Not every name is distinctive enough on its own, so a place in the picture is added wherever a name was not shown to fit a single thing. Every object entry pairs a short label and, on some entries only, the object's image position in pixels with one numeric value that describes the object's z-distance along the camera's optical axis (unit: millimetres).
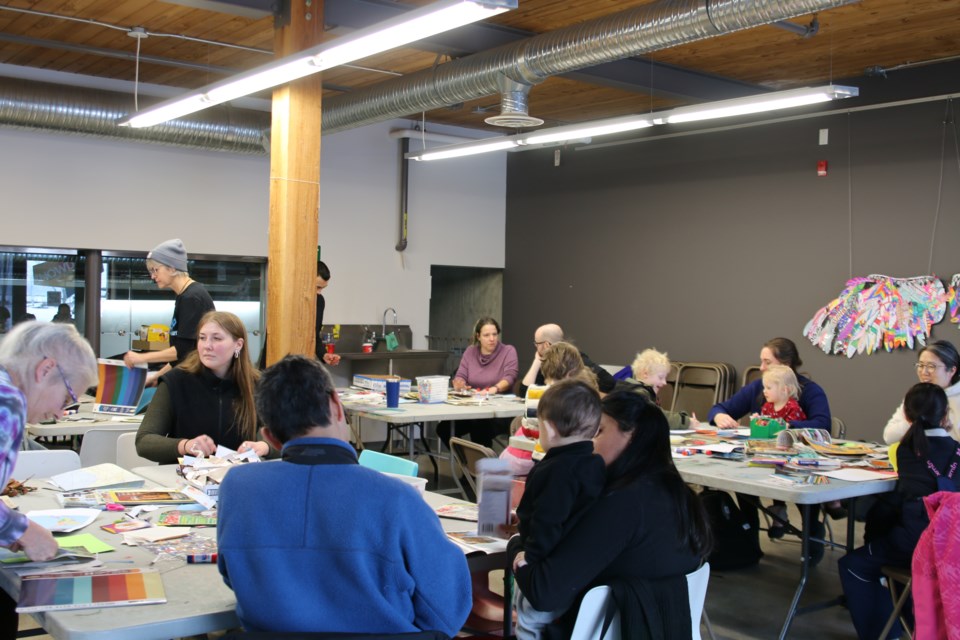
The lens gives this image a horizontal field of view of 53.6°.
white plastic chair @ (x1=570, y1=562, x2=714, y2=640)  2500
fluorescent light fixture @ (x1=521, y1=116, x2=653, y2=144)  7156
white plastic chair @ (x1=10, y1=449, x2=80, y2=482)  3707
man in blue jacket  2084
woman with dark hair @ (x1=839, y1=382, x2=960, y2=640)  3924
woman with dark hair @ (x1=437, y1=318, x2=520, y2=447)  7801
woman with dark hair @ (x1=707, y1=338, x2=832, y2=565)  5467
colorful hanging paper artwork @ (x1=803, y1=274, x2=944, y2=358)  7422
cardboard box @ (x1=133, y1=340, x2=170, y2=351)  8680
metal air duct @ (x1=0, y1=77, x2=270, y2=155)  7551
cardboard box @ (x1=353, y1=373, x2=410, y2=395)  7191
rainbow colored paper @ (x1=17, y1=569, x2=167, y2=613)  2166
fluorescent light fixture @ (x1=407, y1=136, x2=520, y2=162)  8219
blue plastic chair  3553
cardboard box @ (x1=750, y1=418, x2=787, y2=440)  5228
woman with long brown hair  4012
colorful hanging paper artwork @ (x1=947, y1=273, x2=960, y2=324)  7254
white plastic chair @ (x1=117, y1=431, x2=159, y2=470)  4258
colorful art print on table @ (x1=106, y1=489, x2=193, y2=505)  3184
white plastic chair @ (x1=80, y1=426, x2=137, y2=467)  4848
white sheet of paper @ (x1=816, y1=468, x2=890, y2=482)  4137
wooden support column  5914
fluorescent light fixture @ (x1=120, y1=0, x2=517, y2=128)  4051
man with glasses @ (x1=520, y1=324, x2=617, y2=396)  7120
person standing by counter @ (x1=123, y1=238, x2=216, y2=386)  5465
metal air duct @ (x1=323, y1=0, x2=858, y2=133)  5207
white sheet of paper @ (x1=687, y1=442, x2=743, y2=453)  4805
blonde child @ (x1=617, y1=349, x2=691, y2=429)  5672
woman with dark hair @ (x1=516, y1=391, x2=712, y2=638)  2572
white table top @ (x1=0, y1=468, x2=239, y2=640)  2062
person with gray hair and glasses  2346
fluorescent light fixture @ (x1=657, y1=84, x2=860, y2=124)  6105
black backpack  5457
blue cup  6438
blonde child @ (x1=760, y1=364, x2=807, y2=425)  5543
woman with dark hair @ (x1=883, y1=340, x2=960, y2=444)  5195
